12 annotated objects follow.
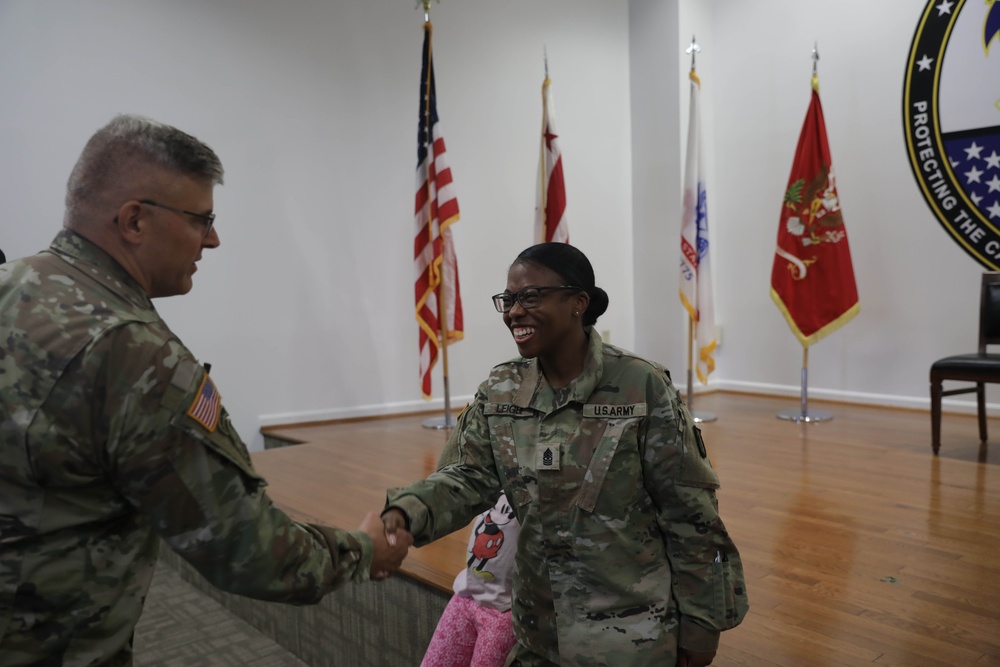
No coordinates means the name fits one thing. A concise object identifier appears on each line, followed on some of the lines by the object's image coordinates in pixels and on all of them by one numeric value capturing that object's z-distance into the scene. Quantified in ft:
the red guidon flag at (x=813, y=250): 16.78
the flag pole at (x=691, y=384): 17.17
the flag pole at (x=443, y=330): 16.76
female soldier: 4.87
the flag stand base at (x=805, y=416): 16.87
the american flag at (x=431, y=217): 16.70
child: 6.06
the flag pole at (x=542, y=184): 17.49
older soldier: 3.41
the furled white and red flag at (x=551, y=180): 17.46
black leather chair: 12.71
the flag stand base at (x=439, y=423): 16.93
